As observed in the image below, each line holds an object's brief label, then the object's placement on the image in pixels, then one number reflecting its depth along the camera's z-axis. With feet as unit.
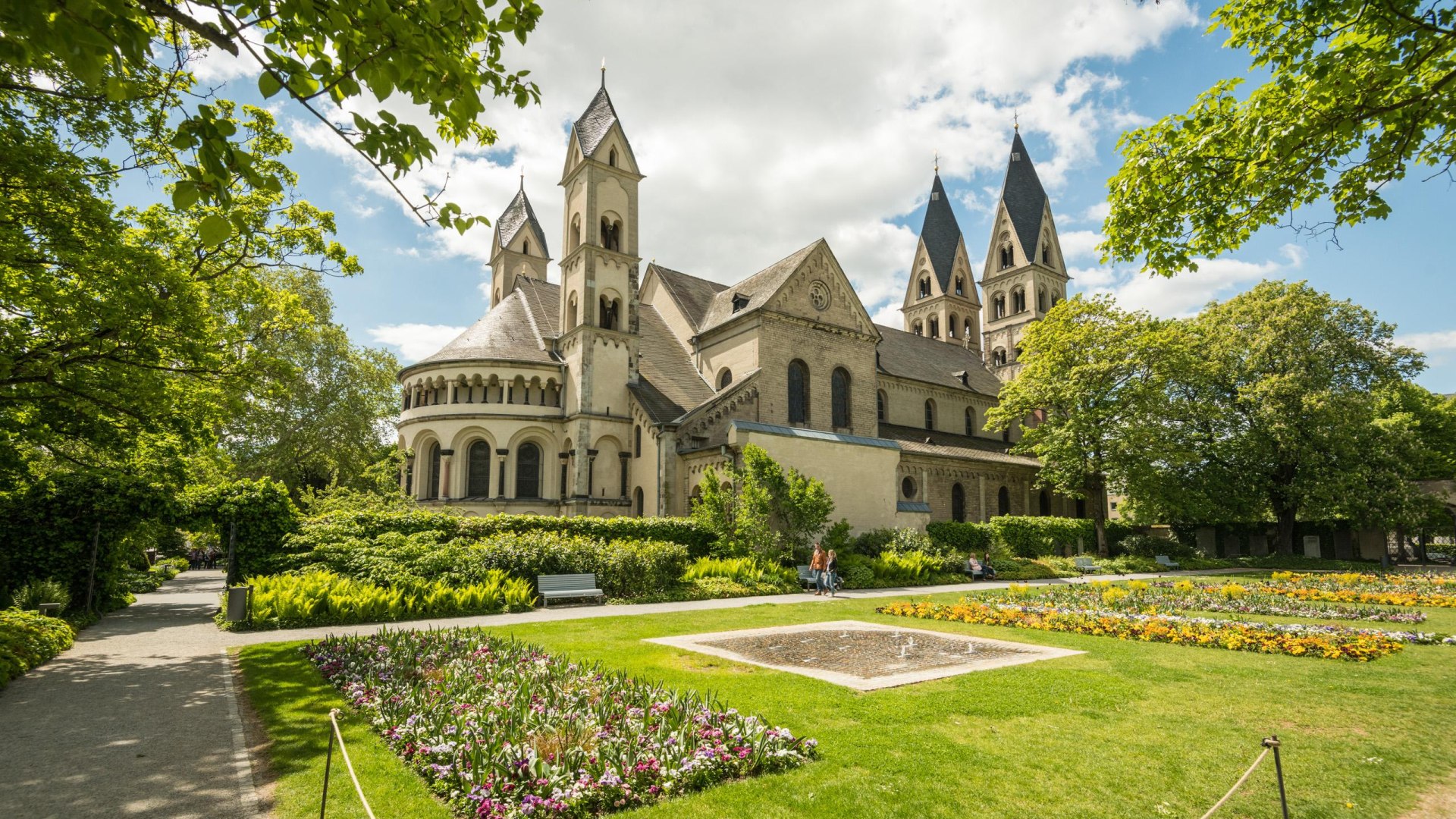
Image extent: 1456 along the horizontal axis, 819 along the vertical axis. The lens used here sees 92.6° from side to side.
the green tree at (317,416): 123.95
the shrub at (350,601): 44.34
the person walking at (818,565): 69.51
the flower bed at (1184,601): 50.14
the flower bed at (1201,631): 35.09
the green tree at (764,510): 75.46
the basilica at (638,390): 96.02
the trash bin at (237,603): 43.62
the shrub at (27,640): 29.68
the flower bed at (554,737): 16.75
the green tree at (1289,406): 111.04
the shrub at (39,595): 42.47
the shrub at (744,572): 69.36
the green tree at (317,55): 12.25
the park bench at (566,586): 57.00
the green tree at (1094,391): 111.24
